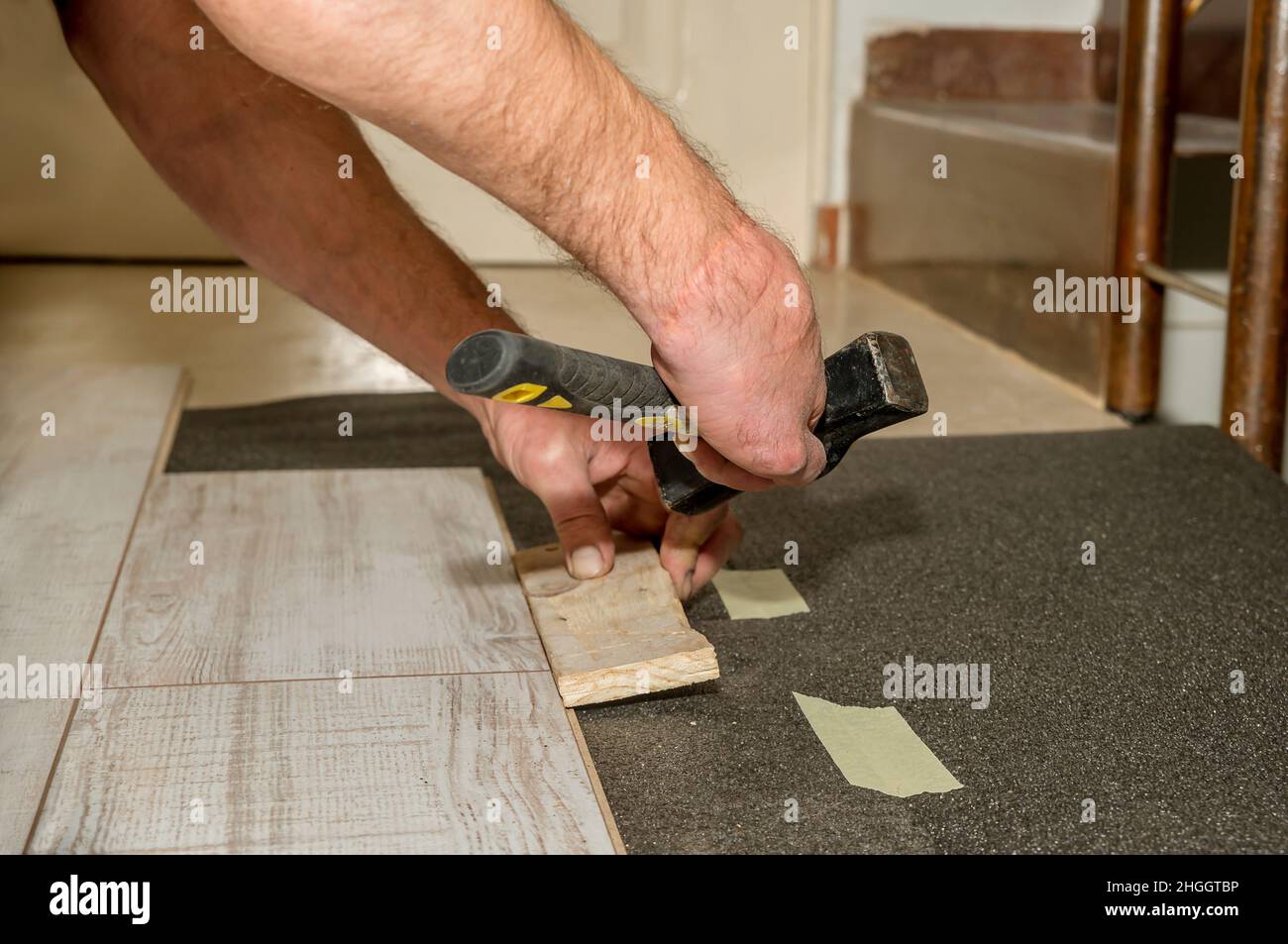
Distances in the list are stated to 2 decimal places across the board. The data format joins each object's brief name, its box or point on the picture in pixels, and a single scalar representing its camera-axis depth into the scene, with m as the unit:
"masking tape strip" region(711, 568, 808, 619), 1.21
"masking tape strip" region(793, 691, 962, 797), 0.89
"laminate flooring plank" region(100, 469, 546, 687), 1.04
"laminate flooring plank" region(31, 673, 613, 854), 0.79
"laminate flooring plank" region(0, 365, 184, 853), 0.91
